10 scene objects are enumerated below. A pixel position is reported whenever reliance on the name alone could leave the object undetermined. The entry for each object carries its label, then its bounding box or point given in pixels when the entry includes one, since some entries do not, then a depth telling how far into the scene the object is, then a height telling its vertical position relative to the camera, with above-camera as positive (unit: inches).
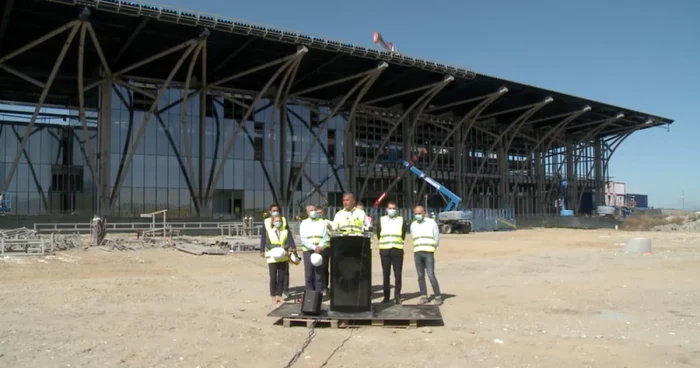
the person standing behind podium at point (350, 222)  402.9 -14.7
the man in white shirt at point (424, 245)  400.8 -30.6
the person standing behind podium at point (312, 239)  387.9 -26.1
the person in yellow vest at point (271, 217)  408.6 -12.9
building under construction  1342.3 +270.1
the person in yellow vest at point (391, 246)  396.8 -31.2
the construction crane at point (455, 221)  1615.4 -55.9
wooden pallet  319.0 -68.2
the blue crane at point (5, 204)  1430.1 -8.1
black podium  335.9 -43.0
